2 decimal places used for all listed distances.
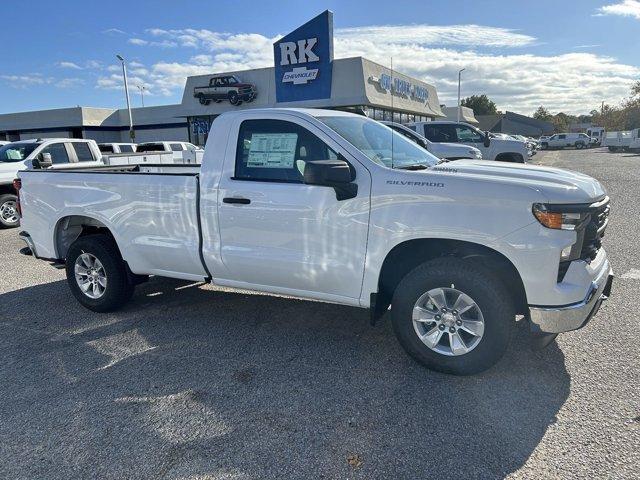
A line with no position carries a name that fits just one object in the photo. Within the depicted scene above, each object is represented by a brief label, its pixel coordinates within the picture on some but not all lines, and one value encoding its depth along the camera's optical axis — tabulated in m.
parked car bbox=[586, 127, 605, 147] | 62.40
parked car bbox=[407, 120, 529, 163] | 14.30
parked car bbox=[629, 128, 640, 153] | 41.05
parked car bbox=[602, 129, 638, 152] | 42.44
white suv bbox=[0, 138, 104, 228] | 10.65
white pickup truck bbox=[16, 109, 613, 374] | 3.25
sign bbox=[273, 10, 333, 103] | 24.25
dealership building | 25.17
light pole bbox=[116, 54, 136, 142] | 35.97
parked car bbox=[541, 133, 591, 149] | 57.63
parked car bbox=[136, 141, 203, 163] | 20.65
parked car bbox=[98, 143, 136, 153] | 21.38
